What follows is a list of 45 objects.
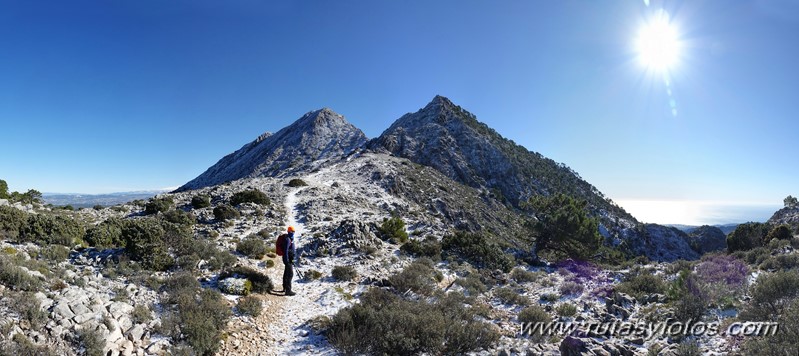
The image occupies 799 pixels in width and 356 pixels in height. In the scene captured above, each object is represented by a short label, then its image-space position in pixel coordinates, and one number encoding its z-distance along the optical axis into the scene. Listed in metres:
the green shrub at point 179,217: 22.36
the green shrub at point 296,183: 43.35
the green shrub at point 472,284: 15.33
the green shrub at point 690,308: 9.66
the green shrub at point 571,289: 14.68
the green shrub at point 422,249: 21.17
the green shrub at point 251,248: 18.02
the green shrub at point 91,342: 7.36
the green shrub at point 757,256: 16.24
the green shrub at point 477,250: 20.52
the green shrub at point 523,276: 17.66
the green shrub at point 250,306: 10.99
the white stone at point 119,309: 8.92
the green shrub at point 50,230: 13.45
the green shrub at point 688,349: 7.65
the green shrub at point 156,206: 28.83
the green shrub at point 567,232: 24.59
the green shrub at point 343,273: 15.88
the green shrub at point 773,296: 8.69
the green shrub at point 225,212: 25.05
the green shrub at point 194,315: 8.78
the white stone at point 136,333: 8.44
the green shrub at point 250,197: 30.91
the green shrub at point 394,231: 24.04
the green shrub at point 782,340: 6.40
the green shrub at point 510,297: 13.69
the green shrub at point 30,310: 7.39
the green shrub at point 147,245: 13.34
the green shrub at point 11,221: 12.78
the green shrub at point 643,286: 13.23
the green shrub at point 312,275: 15.81
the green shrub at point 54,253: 12.05
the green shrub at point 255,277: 13.30
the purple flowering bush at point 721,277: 10.70
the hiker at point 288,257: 13.73
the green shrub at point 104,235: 14.59
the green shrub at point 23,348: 6.39
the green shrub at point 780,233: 20.72
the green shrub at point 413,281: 14.53
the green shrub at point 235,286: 12.45
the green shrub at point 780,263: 13.93
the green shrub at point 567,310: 11.86
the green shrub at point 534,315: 11.16
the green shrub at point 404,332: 9.02
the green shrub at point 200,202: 30.55
